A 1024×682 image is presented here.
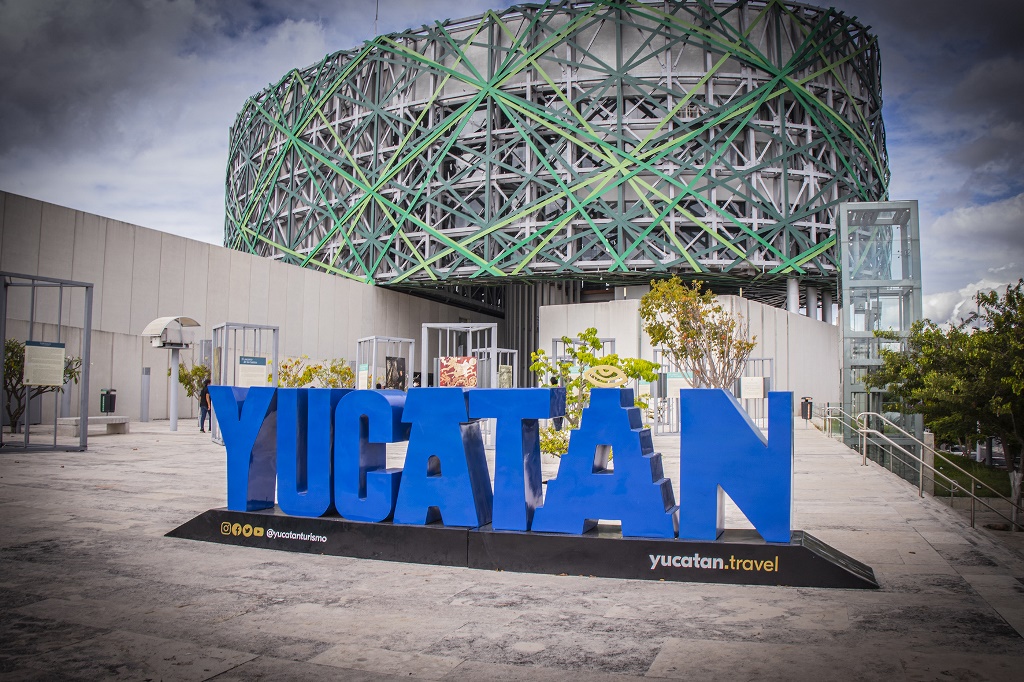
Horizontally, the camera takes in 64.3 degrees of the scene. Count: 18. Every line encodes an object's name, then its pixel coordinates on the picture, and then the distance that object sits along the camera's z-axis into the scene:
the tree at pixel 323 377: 20.11
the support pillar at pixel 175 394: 23.44
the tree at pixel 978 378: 15.28
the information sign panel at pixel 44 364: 15.22
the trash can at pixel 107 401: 27.12
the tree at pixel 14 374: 18.39
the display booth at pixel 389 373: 22.14
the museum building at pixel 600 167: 39.47
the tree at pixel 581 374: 13.84
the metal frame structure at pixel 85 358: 14.95
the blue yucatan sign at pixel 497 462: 6.31
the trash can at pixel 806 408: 34.94
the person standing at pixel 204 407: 22.98
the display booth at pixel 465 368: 18.83
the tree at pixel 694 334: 25.61
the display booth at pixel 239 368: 17.59
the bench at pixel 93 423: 20.58
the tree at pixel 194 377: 25.50
